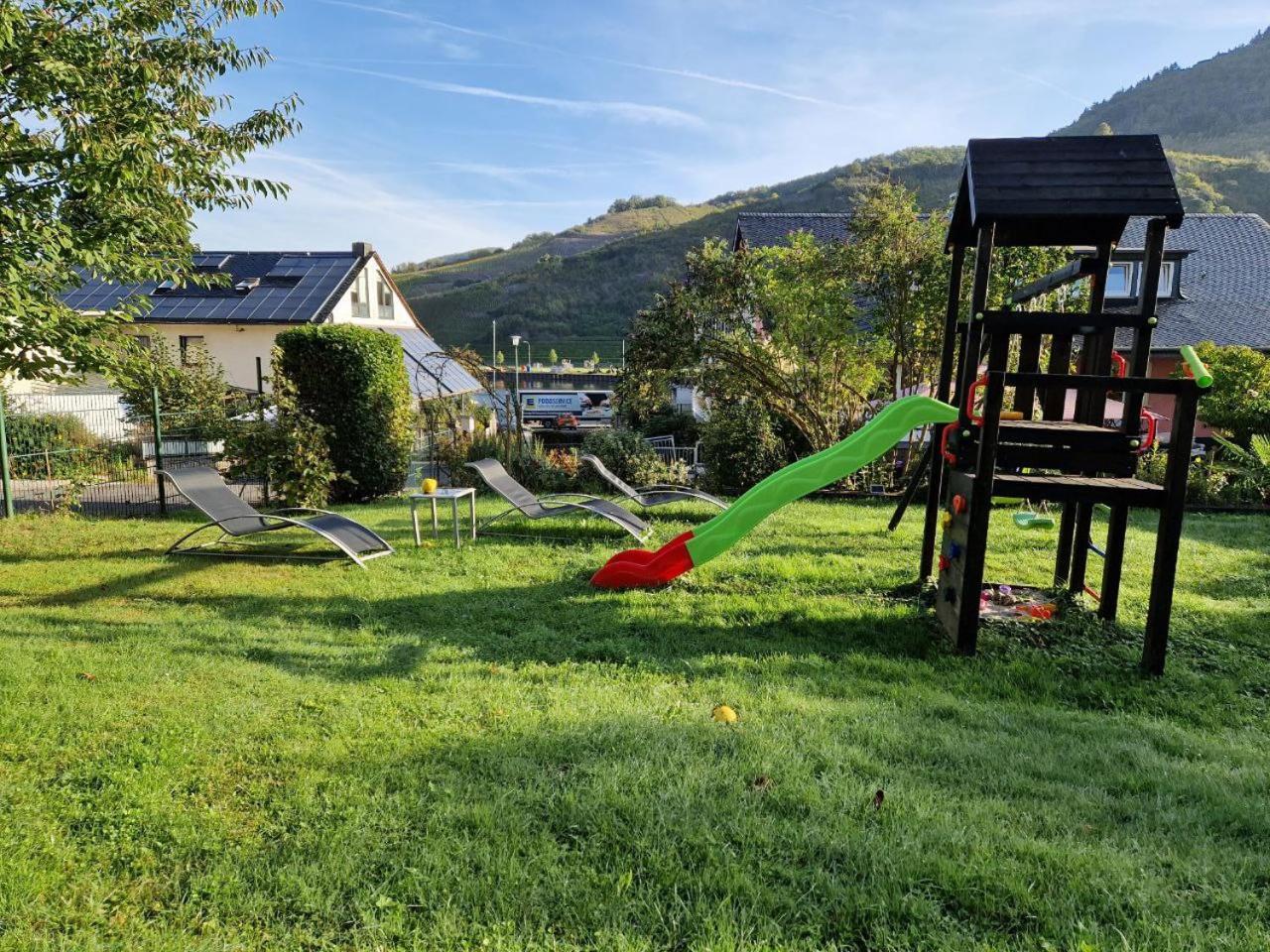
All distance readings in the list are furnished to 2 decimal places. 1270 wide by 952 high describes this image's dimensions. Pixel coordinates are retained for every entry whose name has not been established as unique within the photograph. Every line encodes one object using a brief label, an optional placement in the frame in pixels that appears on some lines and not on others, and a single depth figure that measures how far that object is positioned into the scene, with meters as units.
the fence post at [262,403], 10.54
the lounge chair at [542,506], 8.01
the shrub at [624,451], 12.14
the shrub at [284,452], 10.48
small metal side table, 7.94
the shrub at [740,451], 12.64
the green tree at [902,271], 11.70
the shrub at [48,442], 10.45
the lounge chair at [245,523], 7.16
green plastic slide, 5.68
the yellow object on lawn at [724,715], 3.70
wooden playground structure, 4.60
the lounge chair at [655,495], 8.73
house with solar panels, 26.22
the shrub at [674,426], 18.58
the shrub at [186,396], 7.71
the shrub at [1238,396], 12.67
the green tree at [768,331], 12.42
